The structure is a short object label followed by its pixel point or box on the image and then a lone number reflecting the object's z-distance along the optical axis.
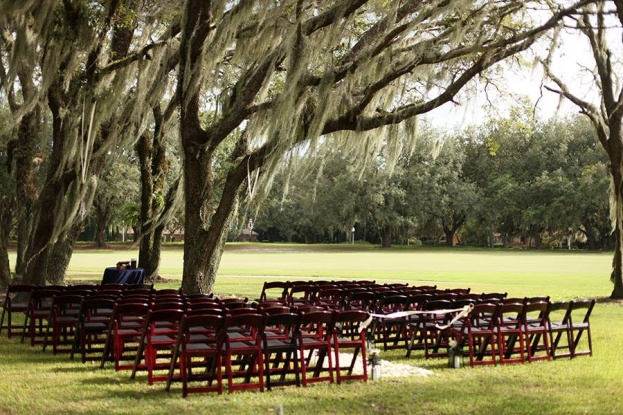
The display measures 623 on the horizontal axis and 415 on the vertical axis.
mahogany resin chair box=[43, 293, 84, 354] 8.44
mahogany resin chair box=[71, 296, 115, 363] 7.89
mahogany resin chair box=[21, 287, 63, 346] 9.07
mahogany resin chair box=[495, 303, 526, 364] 8.12
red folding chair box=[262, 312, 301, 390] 6.62
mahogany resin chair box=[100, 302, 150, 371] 7.30
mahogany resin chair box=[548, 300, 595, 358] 8.55
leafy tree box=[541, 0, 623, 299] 16.31
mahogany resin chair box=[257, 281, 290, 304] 11.77
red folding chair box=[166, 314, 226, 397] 6.24
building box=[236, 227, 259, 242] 95.50
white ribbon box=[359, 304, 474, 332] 8.01
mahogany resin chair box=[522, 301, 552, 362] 8.27
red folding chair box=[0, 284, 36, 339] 9.67
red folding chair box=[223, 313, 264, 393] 6.36
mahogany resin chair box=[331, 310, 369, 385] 6.98
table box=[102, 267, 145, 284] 13.83
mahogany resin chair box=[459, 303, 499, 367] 7.97
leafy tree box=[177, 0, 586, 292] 11.27
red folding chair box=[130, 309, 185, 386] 6.68
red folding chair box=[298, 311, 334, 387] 6.83
